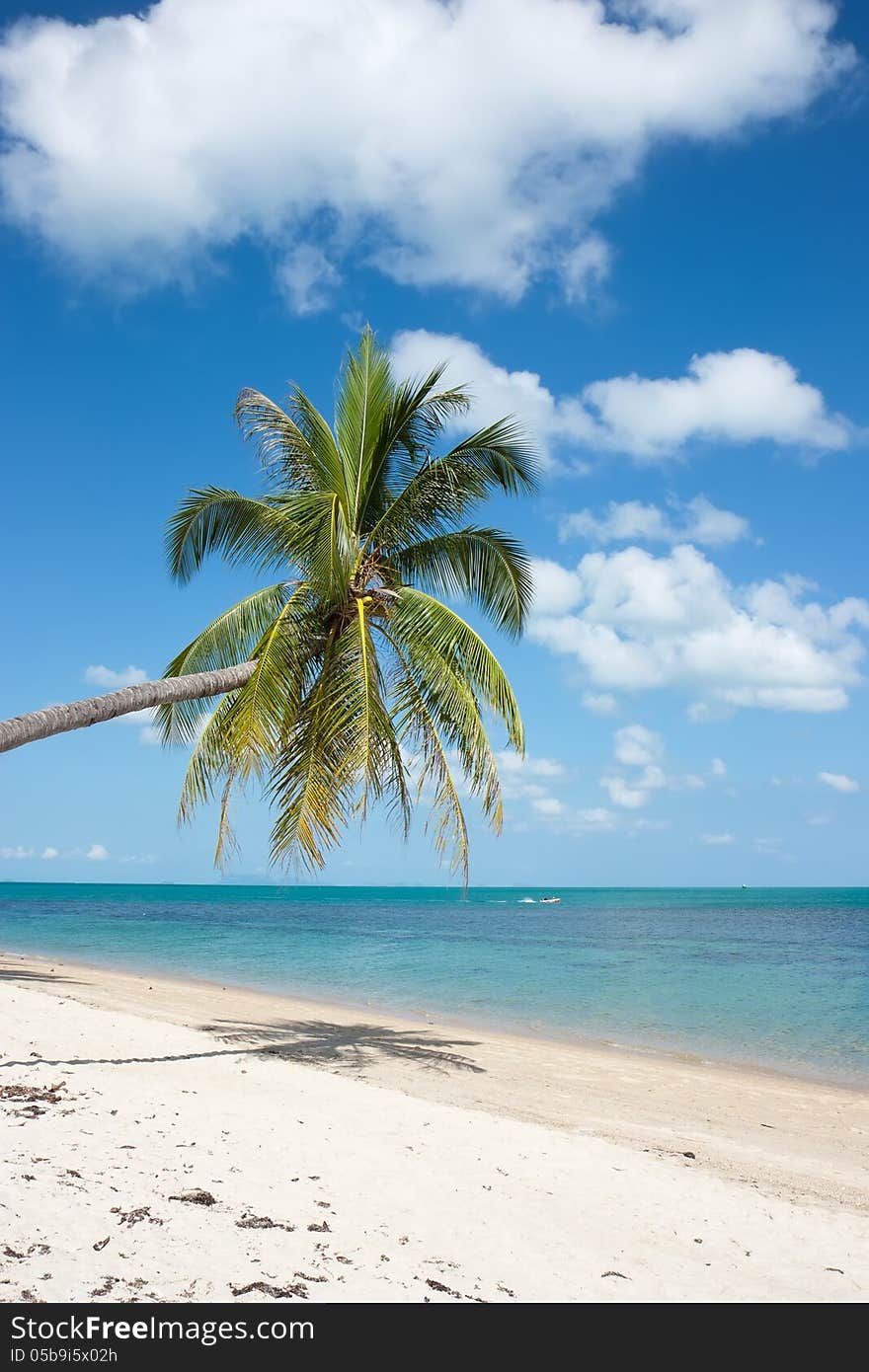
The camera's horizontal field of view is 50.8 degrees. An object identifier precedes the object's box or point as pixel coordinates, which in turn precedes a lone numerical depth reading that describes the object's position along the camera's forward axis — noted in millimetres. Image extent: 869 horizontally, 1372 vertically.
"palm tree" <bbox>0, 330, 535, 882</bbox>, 8992
